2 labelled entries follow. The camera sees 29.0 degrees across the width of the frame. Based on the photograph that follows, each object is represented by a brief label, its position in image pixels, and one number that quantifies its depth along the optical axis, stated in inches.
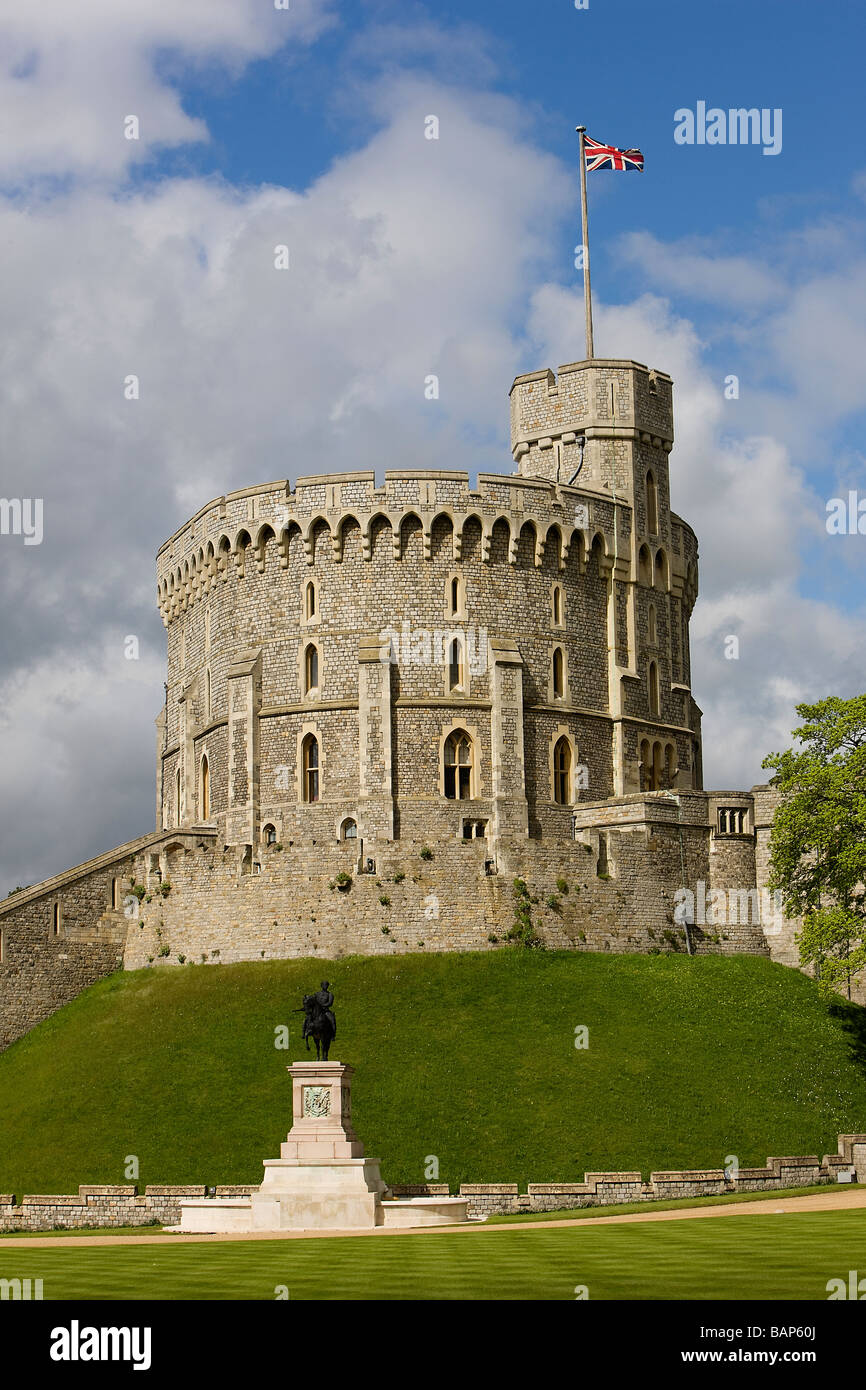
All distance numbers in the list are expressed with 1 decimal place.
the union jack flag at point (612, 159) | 2657.5
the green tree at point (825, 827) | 1946.4
